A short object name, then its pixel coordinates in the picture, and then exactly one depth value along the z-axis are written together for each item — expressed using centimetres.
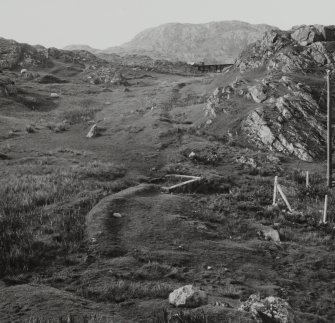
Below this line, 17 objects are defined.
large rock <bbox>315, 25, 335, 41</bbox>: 4141
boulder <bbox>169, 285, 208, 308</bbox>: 891
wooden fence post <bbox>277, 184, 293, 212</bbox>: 1953
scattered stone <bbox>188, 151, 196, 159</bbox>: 2712
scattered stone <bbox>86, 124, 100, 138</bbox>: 3394
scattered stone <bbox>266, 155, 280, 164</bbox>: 2715
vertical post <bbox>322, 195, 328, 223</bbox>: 1859
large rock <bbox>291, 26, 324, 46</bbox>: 4081
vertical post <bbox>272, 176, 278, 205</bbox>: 2008
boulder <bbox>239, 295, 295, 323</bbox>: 817
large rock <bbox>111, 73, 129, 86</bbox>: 6575
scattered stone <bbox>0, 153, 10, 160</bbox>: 2604
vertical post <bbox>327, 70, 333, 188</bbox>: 2298
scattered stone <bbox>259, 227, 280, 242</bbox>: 1610
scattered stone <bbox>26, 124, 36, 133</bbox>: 3428
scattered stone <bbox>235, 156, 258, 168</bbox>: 2622
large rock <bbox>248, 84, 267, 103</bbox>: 3478
